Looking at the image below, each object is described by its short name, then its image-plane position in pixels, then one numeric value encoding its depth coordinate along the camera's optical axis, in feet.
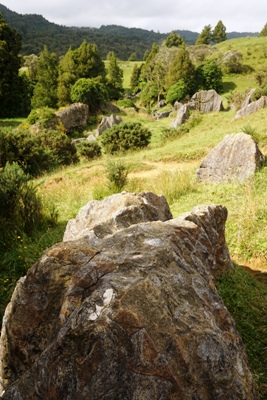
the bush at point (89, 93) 98.58
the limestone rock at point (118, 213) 11.09
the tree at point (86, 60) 115.44
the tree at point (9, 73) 93.71
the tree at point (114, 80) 134.00
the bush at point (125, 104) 119.24
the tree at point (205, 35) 211.00
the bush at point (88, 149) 56.95
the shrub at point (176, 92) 110.32
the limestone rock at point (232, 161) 27.96
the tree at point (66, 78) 103.81
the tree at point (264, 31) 212.23
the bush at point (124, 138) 57.98
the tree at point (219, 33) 238.68
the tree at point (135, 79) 159.26
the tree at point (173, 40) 209.10
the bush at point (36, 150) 43.21
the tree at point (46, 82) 105.70
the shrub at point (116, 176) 28.96
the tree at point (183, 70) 116.57
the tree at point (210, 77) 115.34
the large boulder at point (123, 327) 5.86
